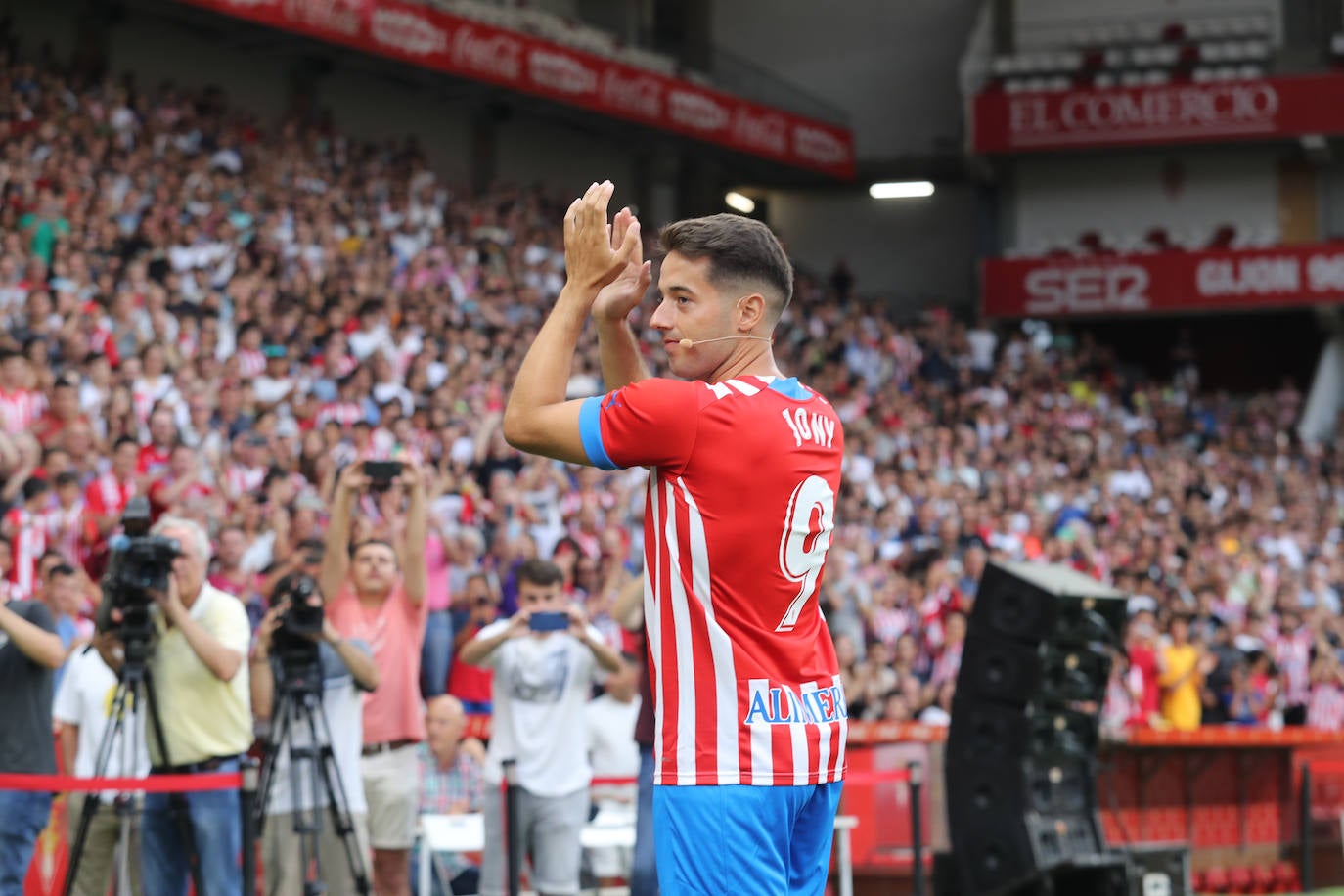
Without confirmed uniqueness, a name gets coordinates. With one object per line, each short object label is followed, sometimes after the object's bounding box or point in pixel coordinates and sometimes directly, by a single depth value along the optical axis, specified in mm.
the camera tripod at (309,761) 15102
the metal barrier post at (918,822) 18328
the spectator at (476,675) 23687
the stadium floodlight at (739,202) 66250
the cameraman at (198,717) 14812
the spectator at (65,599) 17312
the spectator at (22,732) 15203
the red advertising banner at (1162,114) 58844
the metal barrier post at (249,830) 14055
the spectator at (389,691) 17031
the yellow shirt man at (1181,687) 30297
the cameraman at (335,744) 15437
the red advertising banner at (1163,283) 59281
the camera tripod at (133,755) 14031
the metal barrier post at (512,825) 16656
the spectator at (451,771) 20359
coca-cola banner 42687
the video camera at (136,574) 13914
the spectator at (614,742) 20609
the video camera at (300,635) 14906
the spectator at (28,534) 21094
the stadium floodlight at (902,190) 67250
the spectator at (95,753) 15164
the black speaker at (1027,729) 18875
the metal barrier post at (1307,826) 24484
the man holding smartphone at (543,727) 17047
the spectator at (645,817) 15664
